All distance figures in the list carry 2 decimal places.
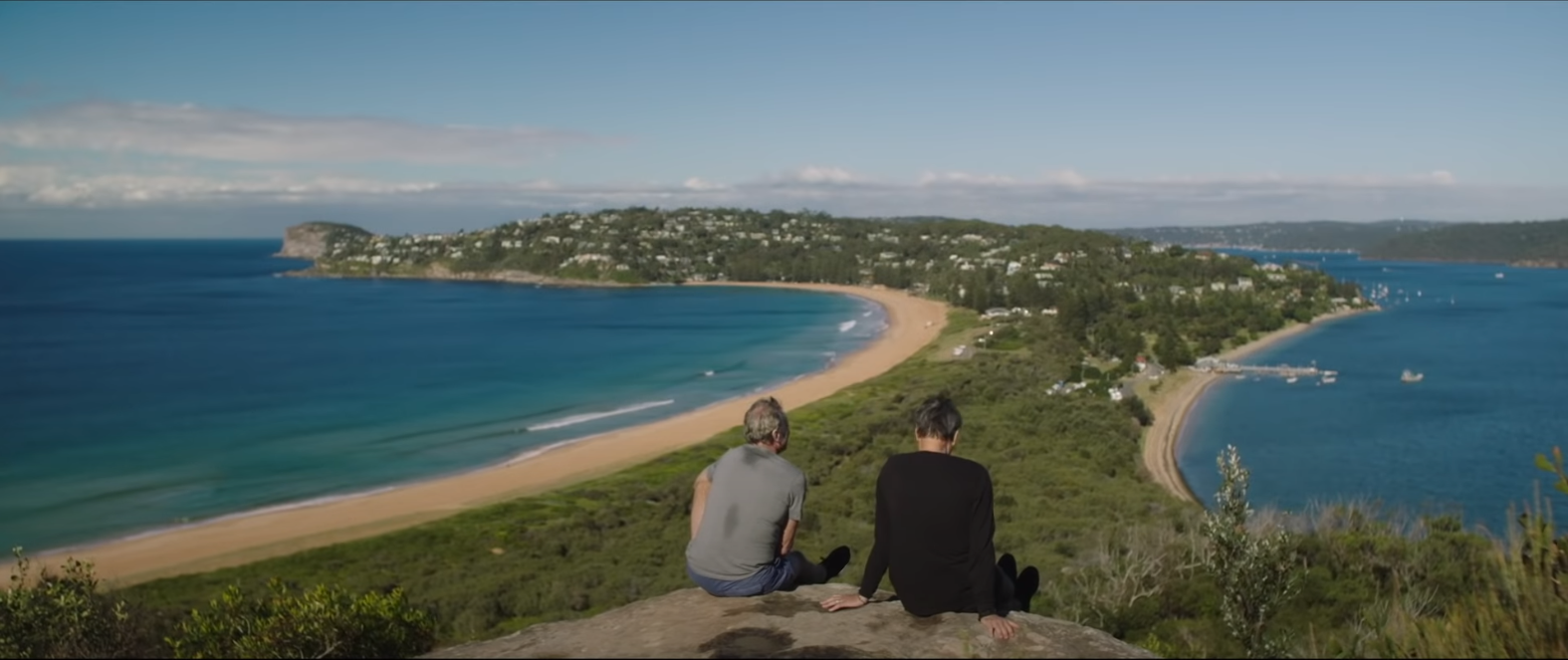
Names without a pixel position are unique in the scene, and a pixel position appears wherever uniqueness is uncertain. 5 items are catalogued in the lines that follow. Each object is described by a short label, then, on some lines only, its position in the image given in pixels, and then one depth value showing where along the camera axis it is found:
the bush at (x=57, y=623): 9.12
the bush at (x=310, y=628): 7.59
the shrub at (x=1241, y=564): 9.27
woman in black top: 4.29
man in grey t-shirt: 4.96
